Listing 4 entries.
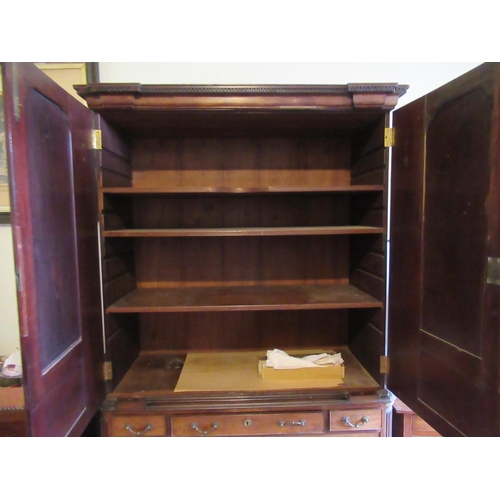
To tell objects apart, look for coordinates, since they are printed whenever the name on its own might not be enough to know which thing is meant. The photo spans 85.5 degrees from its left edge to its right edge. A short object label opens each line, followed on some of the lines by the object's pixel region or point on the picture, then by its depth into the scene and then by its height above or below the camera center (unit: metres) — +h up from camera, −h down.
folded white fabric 1.20 -0.59
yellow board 1.14 -0.66
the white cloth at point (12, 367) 1.24 -0.61
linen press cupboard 0.74 -0.09
